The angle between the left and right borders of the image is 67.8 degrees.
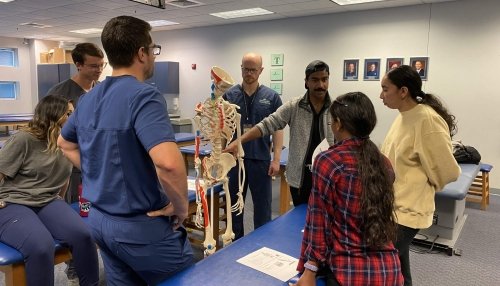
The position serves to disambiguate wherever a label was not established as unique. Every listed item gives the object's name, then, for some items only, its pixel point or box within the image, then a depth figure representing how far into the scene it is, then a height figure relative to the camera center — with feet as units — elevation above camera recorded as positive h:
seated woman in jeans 6.24 -2.06
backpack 13.97 -2.13
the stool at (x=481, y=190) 14.39 -3.75
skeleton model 6.19 -0.77
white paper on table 4.94 -2.34
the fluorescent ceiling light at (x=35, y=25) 24.02 +4.28
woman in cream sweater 5.50 -0.84
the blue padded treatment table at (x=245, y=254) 4.67 -2.34
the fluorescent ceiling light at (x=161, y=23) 23.18 +4.40
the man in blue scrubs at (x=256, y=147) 8.96 -1.28
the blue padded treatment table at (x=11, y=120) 22.74 -1.89
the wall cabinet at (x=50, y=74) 28.99 +1.34
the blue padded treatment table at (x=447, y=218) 10.55 -3.54
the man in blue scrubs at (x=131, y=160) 3.89 -0.73
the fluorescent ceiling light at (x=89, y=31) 26.78 +4.40
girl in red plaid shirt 3.79 -1.17
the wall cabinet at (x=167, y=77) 25.86 +1.08
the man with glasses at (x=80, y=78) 8.28 +0.30
